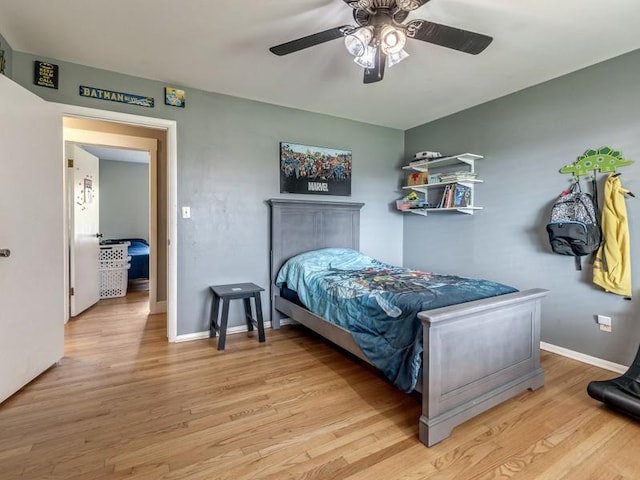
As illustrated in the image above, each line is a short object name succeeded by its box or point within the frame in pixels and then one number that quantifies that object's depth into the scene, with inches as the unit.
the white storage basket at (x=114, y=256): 187.8
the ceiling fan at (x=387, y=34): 64.5
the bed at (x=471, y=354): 64.2
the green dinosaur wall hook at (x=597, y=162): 95.7
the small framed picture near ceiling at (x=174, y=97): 114.5
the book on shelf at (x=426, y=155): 145.7
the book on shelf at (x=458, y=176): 130.3
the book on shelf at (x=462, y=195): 134.3
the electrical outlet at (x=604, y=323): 97.5
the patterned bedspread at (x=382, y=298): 71.1
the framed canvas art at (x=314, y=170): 136.7
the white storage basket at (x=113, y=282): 186.4
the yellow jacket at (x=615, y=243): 92.2
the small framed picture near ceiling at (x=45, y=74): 97.0
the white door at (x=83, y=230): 144.9
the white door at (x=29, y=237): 76.9
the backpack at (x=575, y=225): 96.2
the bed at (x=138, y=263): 216.8
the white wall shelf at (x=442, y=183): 132.8
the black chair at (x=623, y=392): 70.7
